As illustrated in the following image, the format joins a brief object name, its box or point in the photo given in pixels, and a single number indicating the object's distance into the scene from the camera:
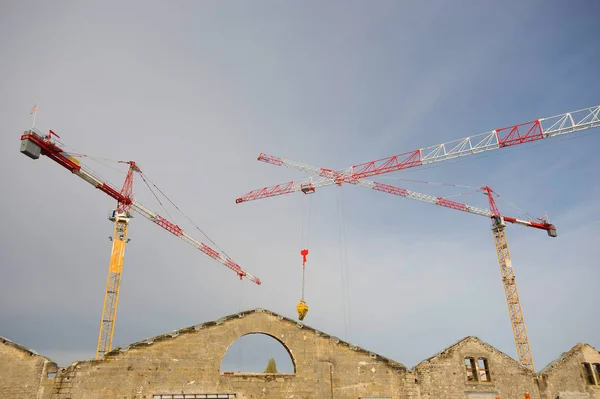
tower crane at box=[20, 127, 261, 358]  40.75
